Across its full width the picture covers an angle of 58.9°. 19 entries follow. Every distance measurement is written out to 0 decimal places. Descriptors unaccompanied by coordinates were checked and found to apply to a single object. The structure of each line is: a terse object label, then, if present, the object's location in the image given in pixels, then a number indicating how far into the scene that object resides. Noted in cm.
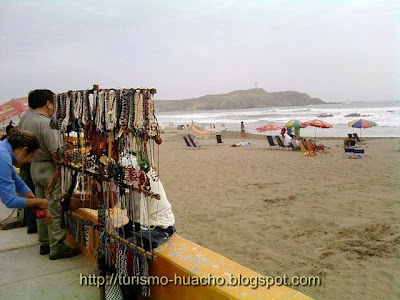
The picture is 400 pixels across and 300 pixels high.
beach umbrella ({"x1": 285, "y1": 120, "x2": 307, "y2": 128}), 1959
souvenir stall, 274
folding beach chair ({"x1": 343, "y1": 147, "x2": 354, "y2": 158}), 1383
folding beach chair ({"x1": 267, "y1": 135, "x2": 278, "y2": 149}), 1894
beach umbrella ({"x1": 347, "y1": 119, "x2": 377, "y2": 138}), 1867
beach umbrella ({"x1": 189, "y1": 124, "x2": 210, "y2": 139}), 2652
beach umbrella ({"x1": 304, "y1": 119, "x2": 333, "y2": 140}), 1948
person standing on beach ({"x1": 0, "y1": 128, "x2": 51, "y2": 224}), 257
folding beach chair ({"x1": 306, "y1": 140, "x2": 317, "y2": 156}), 1549
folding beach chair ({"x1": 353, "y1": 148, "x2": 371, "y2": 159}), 1369
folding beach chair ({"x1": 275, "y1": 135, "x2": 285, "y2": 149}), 1871
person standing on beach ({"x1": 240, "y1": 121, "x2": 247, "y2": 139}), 2893
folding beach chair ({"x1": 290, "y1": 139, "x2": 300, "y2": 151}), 1778
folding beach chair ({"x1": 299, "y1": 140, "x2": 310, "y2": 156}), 1587
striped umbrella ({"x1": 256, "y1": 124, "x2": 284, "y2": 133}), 2292
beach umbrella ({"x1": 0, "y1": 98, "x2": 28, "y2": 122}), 883
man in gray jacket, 357
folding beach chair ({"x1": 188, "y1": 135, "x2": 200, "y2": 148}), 2106
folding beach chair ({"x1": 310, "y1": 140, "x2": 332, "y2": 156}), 1574
